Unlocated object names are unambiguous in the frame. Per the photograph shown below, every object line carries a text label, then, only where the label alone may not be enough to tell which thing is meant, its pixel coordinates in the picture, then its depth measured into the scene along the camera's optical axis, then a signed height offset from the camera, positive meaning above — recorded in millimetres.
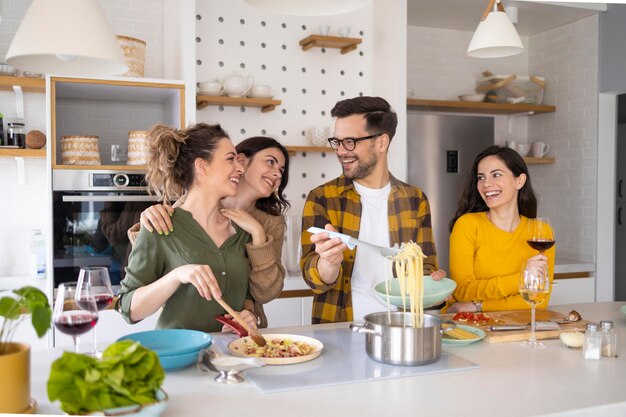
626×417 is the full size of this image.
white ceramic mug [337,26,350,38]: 4281 +1064
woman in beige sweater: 2305 -96
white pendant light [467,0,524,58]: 2727 +668
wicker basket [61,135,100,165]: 3561 +213
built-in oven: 3514 -167
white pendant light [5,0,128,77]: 1489 +372
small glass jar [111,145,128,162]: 3801 +207
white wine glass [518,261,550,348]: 1988 -310
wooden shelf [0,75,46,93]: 3576 +601
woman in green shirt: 2168 -166
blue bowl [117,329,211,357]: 1704 -420
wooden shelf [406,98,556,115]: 4830 +645
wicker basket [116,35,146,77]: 3607 +779
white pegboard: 4195 +824
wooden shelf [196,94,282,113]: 3921 +544
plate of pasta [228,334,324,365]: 1704 -456
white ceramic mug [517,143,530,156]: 5199 +322
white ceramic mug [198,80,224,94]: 3953 +631
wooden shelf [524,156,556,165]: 5083 +226
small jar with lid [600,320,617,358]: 1843 -450
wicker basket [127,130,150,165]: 3668 +228
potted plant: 1210 -318
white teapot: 3996 +647
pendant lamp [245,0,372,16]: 1853 +540
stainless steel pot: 1691 -418
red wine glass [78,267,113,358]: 1572 -245
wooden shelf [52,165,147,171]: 3521 +115
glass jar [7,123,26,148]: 3699 +309
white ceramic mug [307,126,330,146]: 4266 +351
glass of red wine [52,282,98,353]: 1459 -288
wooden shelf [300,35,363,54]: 4188 +981
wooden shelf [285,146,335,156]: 4184 +261
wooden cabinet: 3643 +508
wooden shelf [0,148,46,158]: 3648 +203
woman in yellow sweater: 2688 -205
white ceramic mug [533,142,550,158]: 5195 +321
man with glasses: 2668 -96
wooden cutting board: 2025 -472
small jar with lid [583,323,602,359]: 1831 -452
